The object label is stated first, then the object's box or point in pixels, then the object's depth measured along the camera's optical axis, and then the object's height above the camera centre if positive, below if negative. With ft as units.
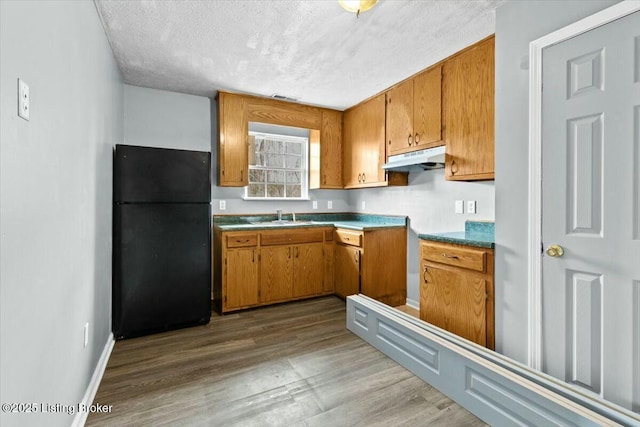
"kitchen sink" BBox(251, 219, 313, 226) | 12.50 -0.46
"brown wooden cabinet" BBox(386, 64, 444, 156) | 9.05 +3.27
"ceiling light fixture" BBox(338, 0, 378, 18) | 5.39 +3.79
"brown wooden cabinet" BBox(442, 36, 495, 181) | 7.50 +2.69
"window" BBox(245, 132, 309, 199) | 12.91 +2.01
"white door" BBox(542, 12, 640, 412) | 4.82 +0.02
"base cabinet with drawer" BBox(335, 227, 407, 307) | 10.91 -1.99
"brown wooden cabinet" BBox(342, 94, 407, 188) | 11.36 +2.69
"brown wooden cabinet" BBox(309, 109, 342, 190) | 13.23 +2.64
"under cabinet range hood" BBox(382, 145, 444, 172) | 8.61 +1.60
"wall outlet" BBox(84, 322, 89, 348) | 5.46 -2.30
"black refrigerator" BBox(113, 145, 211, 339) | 8.25 -0.84
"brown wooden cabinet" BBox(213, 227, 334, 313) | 10.36 -2.04
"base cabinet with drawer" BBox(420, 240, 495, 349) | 6.82 -1.94
